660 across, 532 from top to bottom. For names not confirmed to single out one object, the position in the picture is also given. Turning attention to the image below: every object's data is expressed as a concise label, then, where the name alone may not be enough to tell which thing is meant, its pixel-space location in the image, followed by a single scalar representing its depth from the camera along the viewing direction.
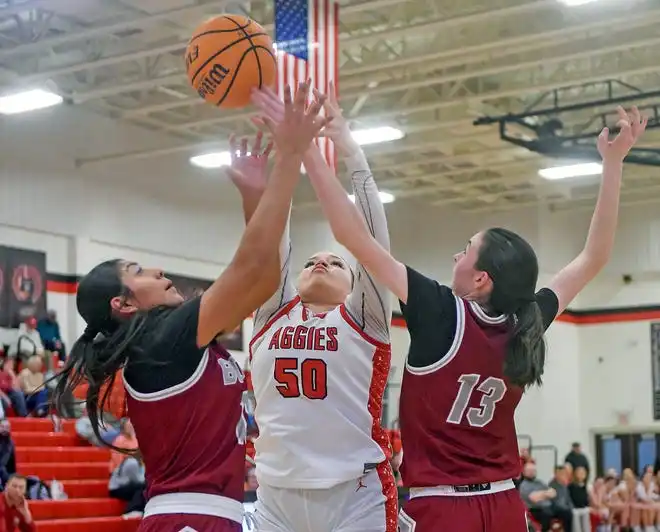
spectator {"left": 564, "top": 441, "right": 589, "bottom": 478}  21.34
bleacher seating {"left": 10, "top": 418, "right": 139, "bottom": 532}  12.97
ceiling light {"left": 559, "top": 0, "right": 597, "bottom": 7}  12.89
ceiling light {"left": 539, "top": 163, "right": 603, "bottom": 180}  21.03
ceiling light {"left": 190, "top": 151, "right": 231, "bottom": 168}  20.47
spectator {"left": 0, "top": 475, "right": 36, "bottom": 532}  11.23
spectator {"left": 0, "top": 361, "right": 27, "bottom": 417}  15.53
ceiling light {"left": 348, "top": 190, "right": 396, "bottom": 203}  23.75
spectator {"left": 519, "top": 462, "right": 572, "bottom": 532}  16.27
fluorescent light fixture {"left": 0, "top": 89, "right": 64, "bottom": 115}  16.52
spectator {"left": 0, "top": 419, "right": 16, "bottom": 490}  12.30
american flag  11.31
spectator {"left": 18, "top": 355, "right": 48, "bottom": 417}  16.12
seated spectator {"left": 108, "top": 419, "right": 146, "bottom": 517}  13.57
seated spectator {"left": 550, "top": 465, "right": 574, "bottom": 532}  17.39
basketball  4.10
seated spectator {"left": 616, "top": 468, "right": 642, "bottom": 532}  20.20
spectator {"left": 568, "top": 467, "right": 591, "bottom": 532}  18.28
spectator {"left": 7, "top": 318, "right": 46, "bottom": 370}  17.36
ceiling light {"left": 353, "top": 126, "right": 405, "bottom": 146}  18.56
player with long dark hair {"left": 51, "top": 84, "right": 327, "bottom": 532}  3.27
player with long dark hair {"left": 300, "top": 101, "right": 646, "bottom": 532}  3.80
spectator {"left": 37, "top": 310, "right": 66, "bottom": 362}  17.97
